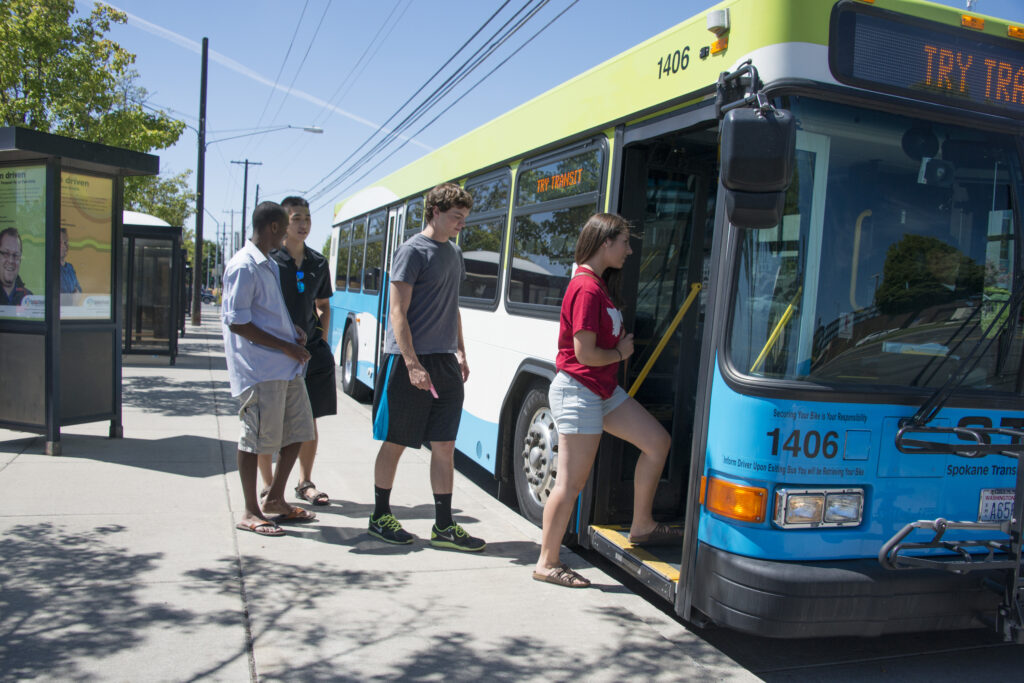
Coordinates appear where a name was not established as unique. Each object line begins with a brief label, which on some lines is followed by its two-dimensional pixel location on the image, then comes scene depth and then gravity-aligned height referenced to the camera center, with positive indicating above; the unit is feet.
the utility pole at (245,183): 182.80 +22.10
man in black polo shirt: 17.47 -0.45
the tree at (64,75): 39.42 +10.09
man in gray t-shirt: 15.01 -1.31
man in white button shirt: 15.48 -1.26
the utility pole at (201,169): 81.94 +11.22
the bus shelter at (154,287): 50.03 -0.69
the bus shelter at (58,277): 22.65 -0.17
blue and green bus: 10.61 -0.11
